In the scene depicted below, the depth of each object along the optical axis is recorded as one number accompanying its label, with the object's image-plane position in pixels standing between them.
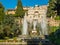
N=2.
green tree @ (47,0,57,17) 43.20
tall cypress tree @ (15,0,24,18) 48.00
